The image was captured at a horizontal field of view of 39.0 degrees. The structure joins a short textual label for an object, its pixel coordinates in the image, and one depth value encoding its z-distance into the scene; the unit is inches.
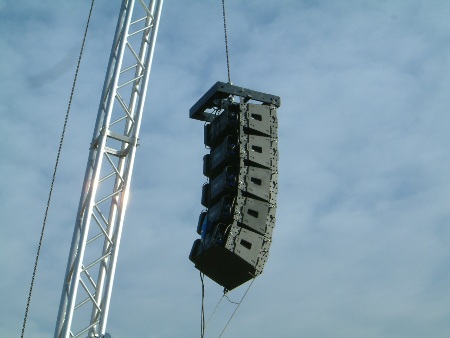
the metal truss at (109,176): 380.5
